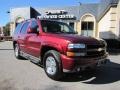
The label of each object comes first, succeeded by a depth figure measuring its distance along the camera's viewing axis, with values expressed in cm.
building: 1339
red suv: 279
